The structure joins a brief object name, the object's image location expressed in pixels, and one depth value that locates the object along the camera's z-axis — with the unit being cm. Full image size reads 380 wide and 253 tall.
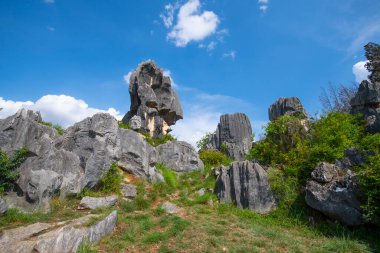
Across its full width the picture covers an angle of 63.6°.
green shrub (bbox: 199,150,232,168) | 2125
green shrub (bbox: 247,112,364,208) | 1165
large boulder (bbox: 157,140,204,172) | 1772
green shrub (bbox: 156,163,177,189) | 1473
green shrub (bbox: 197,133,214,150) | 3294
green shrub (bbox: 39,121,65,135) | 1456
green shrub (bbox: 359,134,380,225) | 852
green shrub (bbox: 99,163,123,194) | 1185
